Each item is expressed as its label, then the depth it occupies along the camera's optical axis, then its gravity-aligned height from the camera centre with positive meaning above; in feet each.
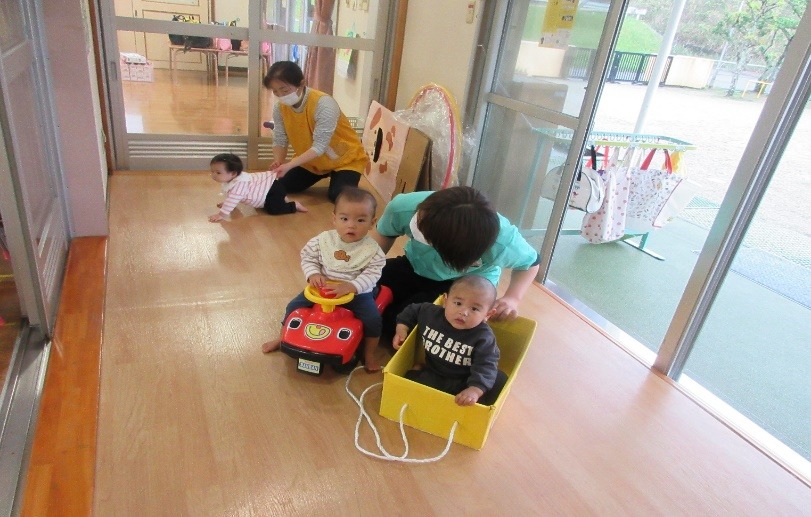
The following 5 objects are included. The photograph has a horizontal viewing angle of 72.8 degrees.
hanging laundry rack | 9.07 -1.57
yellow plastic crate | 4.92 -3.26
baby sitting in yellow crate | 4.94 -2.79
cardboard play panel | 9.48 -2.49
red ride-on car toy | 5.50 -3.10
